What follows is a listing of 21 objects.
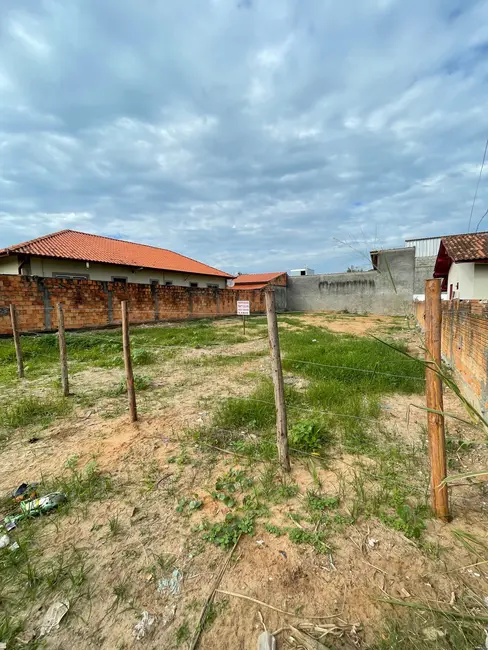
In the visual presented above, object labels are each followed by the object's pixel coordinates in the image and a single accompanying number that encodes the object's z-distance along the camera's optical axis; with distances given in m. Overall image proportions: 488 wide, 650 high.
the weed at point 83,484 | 2.30
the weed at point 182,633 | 1.33
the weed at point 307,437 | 2.86
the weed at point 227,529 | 1.86
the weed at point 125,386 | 4.67
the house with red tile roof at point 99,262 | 12.43
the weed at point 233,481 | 2.37
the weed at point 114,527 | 1.94
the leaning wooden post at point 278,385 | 2.42
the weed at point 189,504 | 2.14
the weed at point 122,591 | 1.52
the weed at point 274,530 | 1.90
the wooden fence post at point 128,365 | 3.50
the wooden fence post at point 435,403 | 1.83
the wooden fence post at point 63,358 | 4.49
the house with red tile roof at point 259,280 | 27.21
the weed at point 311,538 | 1.78
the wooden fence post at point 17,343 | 5.56
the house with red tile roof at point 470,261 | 9.98
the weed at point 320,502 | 2.11
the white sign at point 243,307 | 9.35
